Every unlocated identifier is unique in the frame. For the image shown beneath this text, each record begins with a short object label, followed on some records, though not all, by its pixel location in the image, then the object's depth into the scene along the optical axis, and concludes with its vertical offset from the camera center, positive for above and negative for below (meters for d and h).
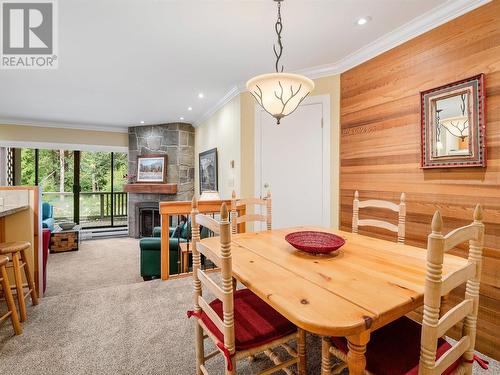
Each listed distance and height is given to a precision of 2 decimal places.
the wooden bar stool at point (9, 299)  1.86 -0.79
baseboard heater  6.67 -1.20
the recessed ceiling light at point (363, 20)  2.16 +1.38
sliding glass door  6.70 +0.14
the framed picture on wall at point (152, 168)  6.09 +0.44
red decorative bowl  1.41 -0.33
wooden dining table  0.84 -0.40
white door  3.12 +0.28
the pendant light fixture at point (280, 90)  1.53 +0.58
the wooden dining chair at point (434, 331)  0.77 -0.56
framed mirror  1.83 +0.46
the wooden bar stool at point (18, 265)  2.02 -0.64
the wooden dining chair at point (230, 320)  1.03 -0.65
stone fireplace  6.06 +0.57
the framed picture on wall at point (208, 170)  4.75 +0.32
